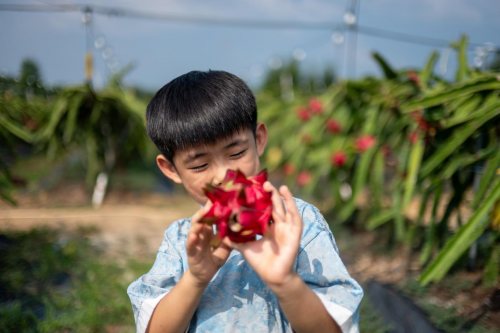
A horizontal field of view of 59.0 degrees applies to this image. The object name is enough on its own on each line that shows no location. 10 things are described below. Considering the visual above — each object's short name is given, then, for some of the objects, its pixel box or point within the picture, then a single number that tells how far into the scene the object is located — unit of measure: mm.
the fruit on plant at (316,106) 4043
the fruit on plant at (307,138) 3938
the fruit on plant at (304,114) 4205
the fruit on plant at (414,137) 2416
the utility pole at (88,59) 4645
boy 921
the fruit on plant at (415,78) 2602
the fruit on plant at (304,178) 3977
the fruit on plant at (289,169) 4199
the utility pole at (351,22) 4559
